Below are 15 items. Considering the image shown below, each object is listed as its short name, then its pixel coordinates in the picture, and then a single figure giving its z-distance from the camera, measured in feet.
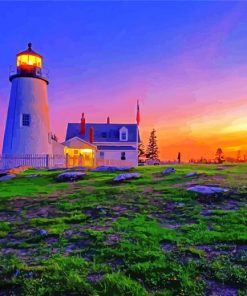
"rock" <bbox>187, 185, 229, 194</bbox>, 26.11
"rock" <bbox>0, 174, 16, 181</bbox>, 44.57
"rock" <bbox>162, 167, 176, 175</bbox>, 41.65
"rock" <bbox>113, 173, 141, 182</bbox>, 35.81
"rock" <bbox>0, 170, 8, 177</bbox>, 48.73
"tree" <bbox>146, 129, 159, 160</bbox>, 198.33
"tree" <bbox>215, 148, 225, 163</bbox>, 203.62
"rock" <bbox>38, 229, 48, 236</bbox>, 17.41
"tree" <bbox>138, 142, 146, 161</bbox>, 195.46
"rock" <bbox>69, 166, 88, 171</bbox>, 52.15
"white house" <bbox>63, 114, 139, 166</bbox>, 113.83
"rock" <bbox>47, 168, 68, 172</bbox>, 55.50
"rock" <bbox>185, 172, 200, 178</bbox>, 36.96
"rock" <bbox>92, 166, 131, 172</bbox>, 49.32
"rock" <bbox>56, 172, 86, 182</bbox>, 41.10
